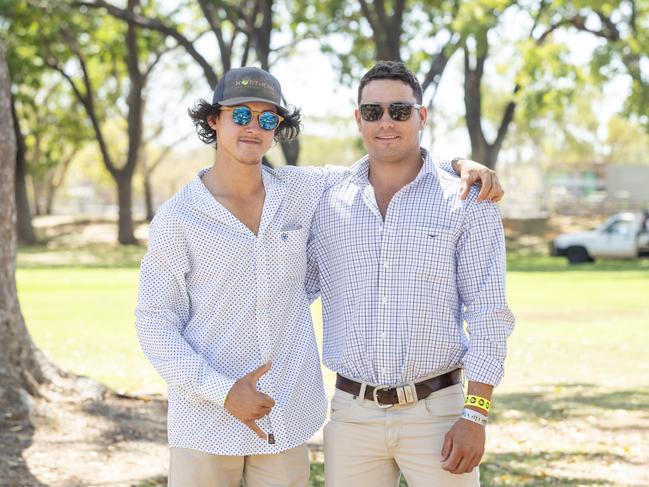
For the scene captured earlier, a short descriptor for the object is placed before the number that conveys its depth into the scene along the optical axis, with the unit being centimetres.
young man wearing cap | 396
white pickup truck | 3372
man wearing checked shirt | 402
